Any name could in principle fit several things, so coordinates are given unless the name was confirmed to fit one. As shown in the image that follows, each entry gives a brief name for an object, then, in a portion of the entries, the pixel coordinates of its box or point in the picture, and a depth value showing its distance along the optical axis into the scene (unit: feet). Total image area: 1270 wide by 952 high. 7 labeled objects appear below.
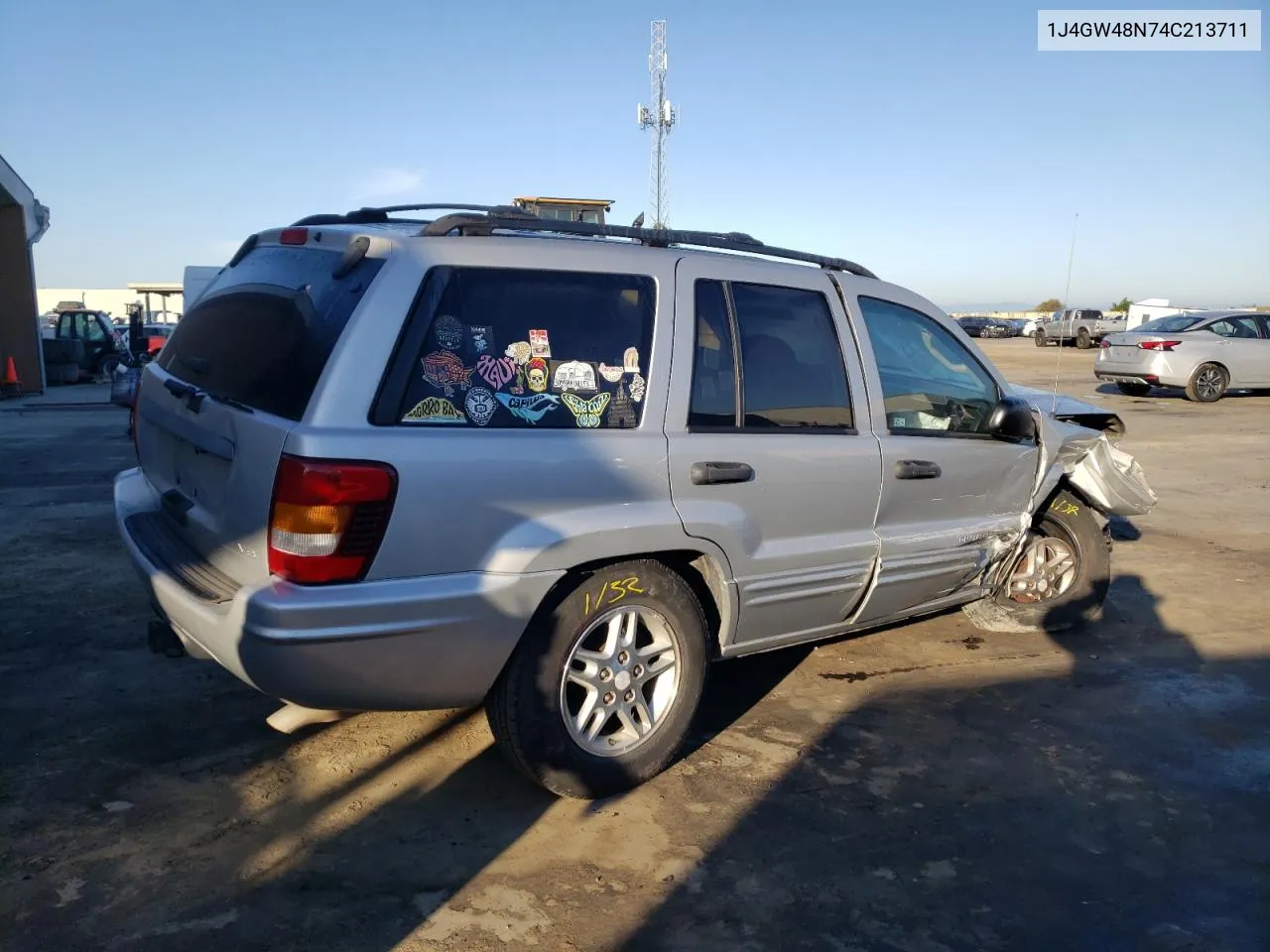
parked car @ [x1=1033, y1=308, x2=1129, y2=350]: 122.62
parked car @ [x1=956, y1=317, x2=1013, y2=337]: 188.24
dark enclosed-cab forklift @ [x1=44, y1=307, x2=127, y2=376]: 82.07
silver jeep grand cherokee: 9.64
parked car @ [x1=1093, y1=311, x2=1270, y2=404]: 56.85
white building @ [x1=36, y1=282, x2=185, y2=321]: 210.59
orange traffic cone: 64.69
